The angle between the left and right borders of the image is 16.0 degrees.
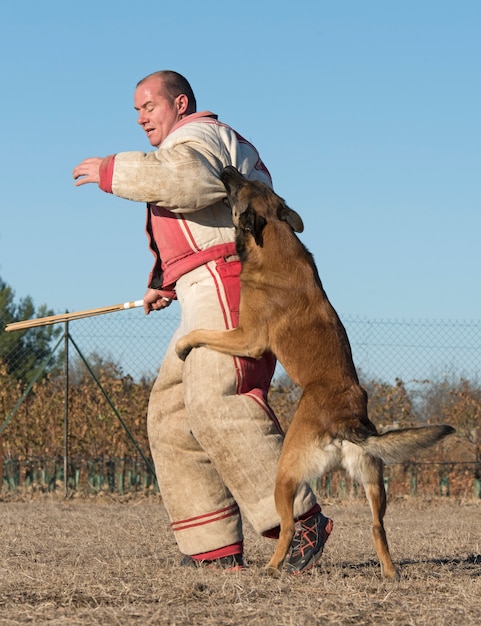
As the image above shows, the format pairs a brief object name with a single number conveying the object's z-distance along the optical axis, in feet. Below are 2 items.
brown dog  25.05
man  27.41
